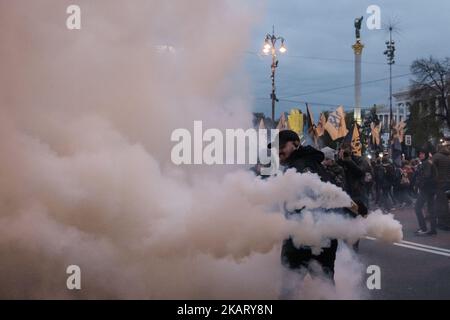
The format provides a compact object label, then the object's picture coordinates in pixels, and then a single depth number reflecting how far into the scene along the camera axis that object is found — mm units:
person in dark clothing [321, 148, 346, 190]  8082
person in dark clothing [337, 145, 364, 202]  8445
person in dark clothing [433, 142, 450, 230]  10002
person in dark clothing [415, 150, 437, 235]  9922
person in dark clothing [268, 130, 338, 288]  3979
